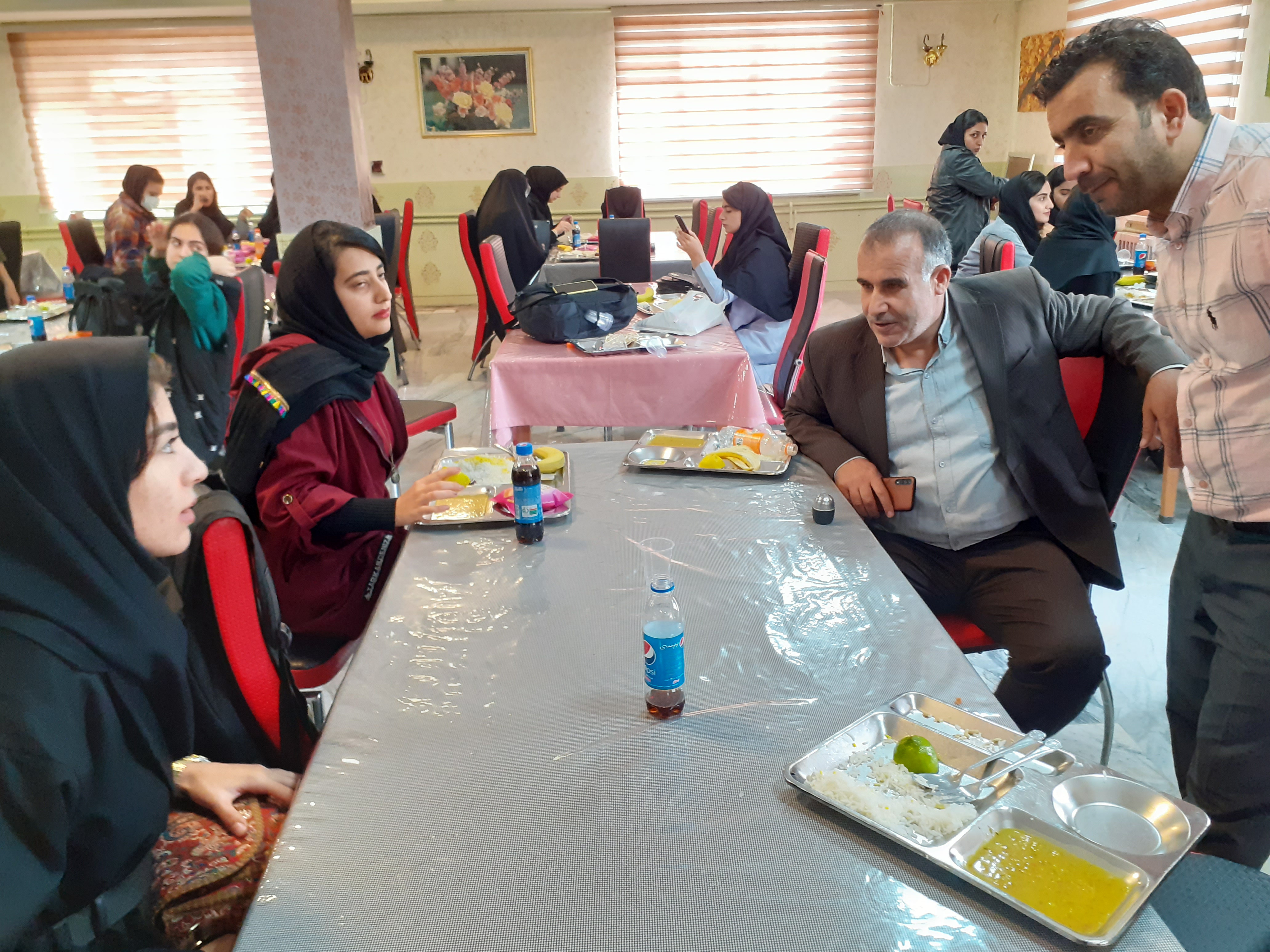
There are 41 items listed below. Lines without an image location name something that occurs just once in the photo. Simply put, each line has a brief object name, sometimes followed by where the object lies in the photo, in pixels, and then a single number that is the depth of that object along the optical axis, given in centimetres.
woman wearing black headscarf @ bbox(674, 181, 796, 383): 387
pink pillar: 413
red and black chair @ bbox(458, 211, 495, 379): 526
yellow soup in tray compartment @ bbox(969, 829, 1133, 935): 80
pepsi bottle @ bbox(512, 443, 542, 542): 156
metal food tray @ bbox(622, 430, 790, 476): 191
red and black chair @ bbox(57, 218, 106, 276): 593
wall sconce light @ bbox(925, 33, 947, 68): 768
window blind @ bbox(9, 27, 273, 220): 764
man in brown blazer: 176
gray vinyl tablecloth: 81
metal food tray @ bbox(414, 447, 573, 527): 167
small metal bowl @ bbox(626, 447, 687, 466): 196
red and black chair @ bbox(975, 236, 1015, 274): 295
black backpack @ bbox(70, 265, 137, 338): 344
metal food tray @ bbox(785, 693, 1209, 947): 83
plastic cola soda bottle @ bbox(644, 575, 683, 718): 108
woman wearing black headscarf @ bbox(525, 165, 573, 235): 677
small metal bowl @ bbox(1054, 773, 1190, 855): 89
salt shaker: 164
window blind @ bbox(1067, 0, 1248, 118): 476
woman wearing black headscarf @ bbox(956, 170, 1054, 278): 424
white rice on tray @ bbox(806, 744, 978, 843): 90
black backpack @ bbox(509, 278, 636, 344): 310
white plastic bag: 327
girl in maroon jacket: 177
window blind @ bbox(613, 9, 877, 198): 775
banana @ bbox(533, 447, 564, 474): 191
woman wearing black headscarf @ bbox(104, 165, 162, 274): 443
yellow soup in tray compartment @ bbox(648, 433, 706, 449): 205
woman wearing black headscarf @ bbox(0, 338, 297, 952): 86
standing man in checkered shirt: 126
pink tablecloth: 296
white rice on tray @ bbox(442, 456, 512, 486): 185
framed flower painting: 766
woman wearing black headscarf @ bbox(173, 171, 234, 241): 611
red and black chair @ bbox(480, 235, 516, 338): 410
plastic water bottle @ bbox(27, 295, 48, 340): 348
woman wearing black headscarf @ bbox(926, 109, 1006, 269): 559
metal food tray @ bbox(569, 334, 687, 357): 299
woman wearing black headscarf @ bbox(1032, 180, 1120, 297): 338
